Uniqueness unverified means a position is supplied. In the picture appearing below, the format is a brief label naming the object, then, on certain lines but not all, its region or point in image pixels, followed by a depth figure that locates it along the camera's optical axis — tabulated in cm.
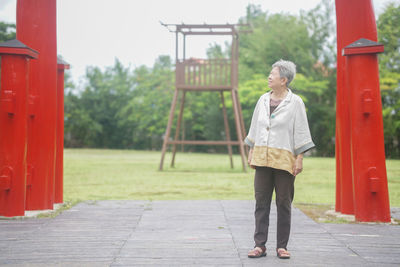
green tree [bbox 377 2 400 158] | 4076
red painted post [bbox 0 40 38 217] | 950
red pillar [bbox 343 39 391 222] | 941
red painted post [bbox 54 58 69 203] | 1209
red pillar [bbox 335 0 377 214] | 1019
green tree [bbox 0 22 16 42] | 3393
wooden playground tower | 2538
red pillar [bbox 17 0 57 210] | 1066
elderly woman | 683
